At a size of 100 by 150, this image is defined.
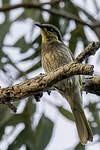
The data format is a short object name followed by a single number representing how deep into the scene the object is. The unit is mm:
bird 5586
